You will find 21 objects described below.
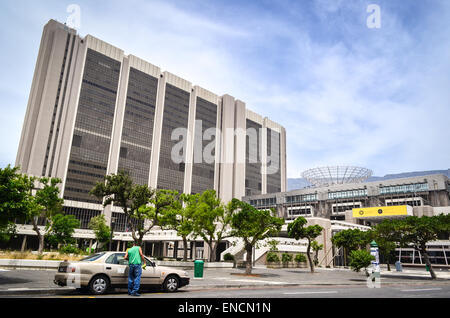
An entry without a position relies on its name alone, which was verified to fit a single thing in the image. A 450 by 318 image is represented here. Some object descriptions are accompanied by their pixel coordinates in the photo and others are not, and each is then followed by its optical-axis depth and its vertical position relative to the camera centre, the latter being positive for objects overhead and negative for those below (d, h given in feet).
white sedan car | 32.63 -4.59
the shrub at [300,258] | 144.32 -8.41
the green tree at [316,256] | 126.82 -7.79
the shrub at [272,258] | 132.81 -8.12
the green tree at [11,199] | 43.93 +4.19
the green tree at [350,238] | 112.27 +1.09
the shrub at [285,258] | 137.49 -8.23
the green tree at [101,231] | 208.85 +0.62
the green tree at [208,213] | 112.27 +8.29
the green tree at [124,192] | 108.78 +14.08
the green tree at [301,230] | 103.19 +3.20
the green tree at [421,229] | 83.35 +3.93
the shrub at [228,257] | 128.08 -8.07
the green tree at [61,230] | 142.92 +0.47
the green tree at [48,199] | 122.31 +12.10
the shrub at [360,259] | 76.48 -4.22
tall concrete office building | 280.31 +110.58
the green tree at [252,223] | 85.81 +4.12
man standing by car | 32.94 -3.79
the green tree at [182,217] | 112.92 +6.65
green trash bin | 61.31 -6.59
